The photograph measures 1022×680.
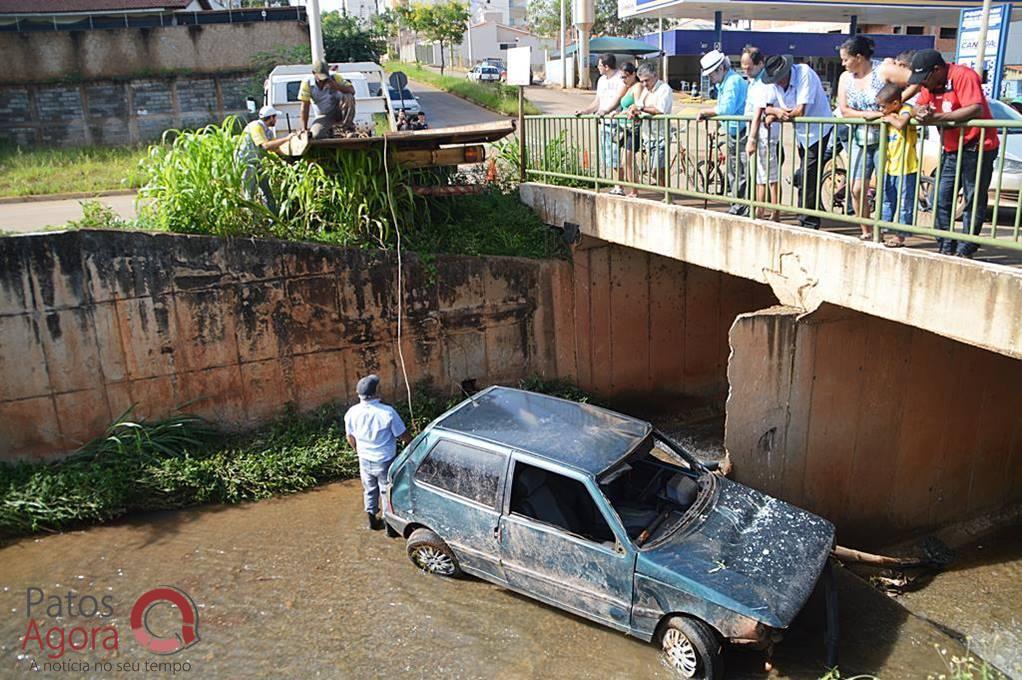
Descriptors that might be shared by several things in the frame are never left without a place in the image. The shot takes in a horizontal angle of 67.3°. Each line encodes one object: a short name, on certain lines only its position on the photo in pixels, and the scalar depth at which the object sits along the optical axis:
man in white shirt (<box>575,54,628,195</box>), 8.95
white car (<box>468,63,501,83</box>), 37.98
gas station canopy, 22.39
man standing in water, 6.64
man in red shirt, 5.09
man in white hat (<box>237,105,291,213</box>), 8.94
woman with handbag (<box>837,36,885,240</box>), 5.86
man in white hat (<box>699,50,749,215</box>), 7.33
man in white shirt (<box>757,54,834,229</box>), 6.51
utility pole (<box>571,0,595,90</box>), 29.91
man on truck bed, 8.99
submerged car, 5.09
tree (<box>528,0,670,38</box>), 52.34
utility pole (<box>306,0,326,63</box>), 13.51
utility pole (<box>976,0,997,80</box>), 14.73
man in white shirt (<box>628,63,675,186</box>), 8.05
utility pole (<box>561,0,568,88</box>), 34.28
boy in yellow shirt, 5.48
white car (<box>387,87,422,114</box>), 17.94
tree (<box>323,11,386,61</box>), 22.80
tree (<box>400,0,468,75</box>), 42.88
